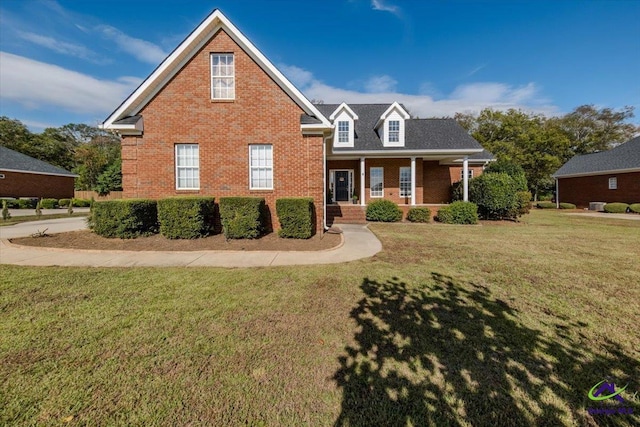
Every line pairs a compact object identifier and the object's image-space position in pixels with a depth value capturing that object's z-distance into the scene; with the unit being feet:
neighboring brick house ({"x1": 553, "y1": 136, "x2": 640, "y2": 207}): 73.46
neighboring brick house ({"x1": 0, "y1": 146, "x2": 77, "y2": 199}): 85.87
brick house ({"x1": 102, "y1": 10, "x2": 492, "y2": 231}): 31.65
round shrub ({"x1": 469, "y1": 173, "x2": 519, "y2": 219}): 45.98
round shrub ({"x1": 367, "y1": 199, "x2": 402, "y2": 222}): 47.09
